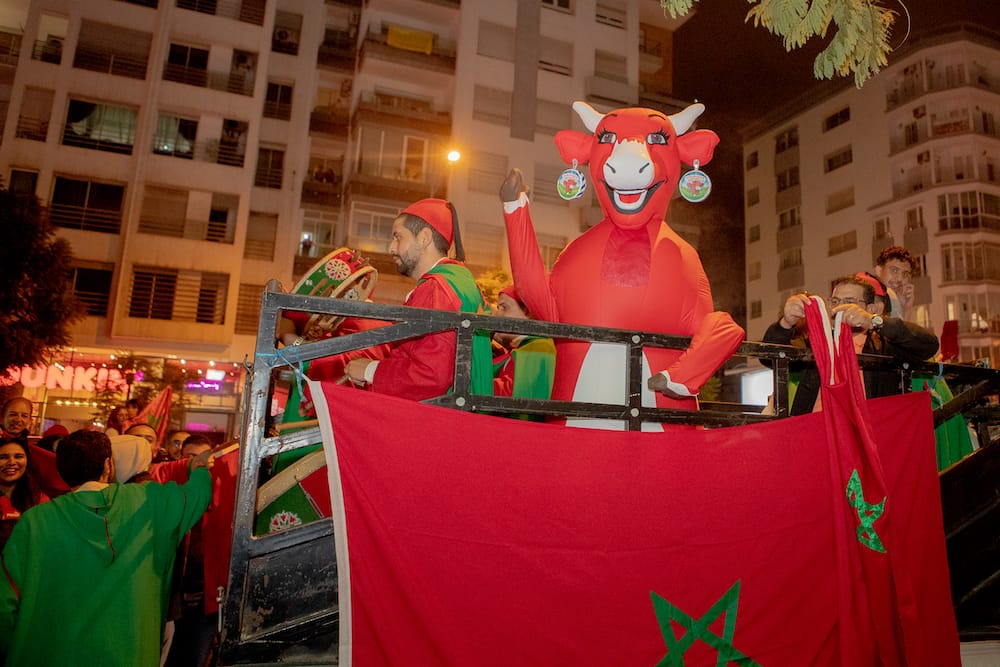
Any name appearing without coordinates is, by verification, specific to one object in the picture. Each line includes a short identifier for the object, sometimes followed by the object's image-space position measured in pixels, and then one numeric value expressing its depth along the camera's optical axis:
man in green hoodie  2.78
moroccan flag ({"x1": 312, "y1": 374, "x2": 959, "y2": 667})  2.46
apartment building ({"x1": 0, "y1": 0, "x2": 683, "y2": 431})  19.83
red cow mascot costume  3.26
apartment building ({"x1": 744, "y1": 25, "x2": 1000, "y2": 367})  26.45
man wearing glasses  3.55
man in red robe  3.06
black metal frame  2.50
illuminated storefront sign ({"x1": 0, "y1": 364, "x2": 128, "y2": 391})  18.92
